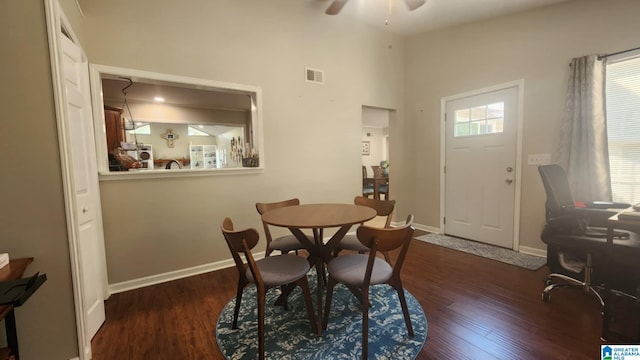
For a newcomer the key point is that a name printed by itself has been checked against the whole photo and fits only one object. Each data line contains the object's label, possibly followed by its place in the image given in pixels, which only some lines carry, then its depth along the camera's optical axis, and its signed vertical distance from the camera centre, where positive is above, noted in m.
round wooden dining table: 1.79 -0.42
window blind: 2.49 +0.29
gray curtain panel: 2.58 +0.24
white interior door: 1.57 -0.07
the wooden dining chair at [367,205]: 2.28 -0.50
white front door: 3.30 -0.11
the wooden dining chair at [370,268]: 1.49 -0.73
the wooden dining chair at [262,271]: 1.52 -0.73
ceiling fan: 2.59 +1.64
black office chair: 2.05 -0.64
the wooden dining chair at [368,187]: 6.91 -0.71
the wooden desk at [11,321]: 1.15 -0.68
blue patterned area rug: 1.61 -1.16
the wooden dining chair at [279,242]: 2.29 -0.72
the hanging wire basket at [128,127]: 2.61 +0.53
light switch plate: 3.00 -0.03
